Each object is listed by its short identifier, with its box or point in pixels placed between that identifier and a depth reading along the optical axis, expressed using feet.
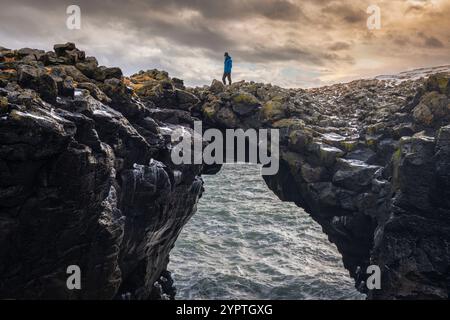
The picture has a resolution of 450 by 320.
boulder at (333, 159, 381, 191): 122.31
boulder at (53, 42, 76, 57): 98.43
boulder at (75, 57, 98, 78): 97.09
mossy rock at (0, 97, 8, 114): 56.90
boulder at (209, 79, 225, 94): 159.43
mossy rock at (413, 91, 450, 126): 112.31
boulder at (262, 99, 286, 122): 144.05
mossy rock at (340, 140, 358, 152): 132.05
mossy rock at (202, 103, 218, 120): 145.89
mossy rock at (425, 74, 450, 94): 116.78
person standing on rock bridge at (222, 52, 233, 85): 156.87
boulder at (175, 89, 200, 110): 131.06
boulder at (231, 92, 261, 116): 149.07
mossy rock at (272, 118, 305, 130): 139.24
